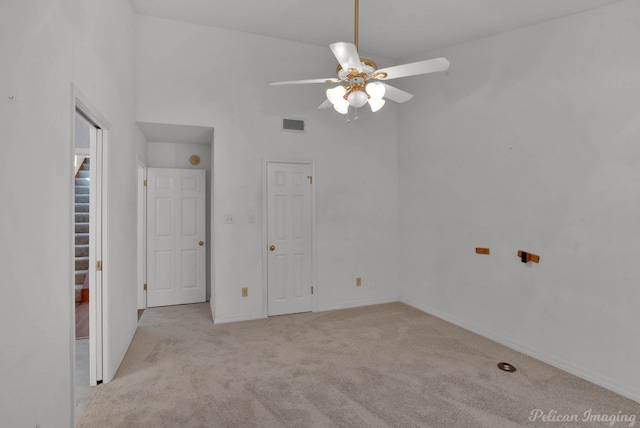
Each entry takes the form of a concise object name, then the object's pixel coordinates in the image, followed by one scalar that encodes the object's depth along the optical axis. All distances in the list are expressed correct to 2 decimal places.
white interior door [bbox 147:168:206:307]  4.79
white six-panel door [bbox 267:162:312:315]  4.39
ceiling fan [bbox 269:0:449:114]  2.12
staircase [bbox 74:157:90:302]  5.22
